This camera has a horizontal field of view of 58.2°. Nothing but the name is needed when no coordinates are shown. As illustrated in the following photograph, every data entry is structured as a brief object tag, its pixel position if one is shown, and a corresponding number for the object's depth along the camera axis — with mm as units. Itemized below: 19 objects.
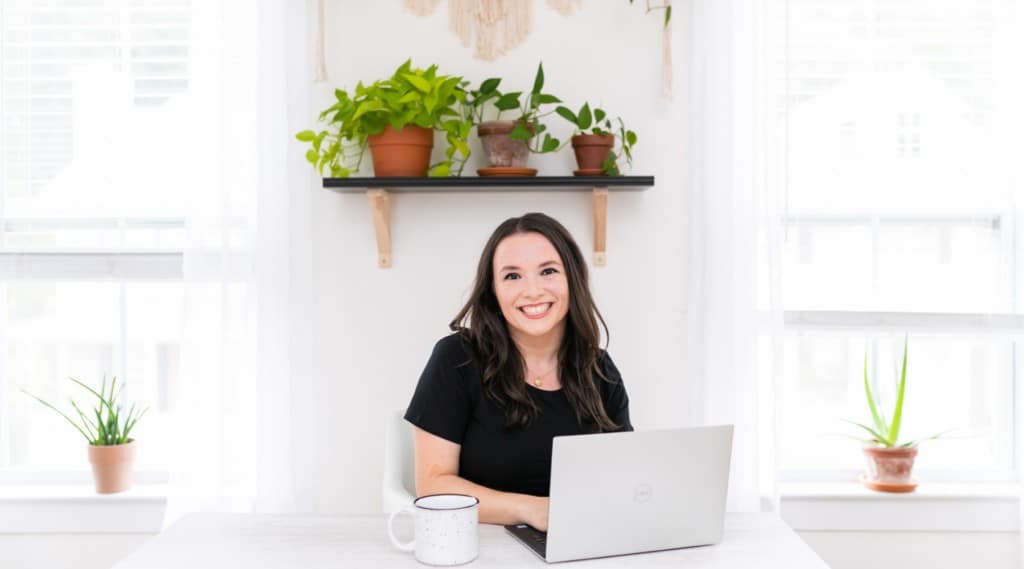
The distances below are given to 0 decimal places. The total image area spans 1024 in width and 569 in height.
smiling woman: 1864
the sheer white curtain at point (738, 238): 2518
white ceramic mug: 1407
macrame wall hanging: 2586
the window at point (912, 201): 2650
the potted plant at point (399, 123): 2393
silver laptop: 1378
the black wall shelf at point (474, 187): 2420
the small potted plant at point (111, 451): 2609
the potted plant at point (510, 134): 2447
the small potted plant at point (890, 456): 2621
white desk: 1443
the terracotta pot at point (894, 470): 2621
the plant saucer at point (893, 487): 2623
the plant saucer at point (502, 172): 2443
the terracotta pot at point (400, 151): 2432
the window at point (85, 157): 2695
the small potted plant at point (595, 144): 2441
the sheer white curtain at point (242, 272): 2508
